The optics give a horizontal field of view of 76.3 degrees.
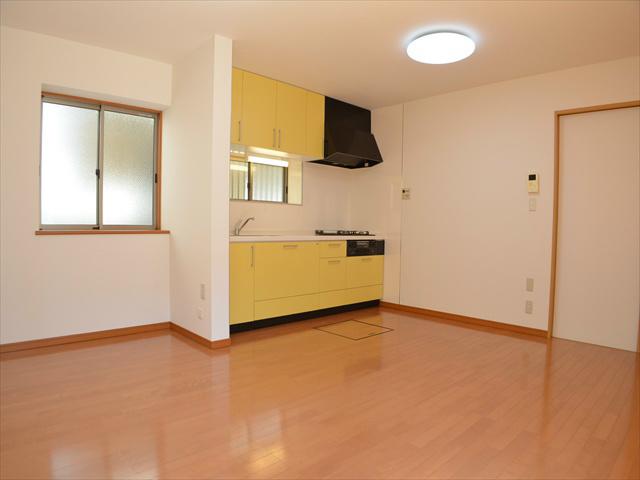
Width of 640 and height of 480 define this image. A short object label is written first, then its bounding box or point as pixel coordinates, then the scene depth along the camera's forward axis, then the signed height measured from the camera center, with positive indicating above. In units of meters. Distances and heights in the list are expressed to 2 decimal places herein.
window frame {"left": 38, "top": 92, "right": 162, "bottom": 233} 3.50 +0.68
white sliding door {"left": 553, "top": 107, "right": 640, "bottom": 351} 3.46 +0.06
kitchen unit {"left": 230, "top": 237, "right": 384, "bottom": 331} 3.72 -0.48
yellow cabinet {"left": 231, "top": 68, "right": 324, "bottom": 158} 3.86 +1.17
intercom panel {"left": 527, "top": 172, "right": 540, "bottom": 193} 3.88 +0.50
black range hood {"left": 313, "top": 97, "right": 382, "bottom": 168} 4.68 +1.11
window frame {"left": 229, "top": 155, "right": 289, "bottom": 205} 4.42 +0.49
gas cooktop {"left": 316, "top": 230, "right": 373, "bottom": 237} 5.04 -0.01
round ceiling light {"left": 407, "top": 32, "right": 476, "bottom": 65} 3.03 +1.42
